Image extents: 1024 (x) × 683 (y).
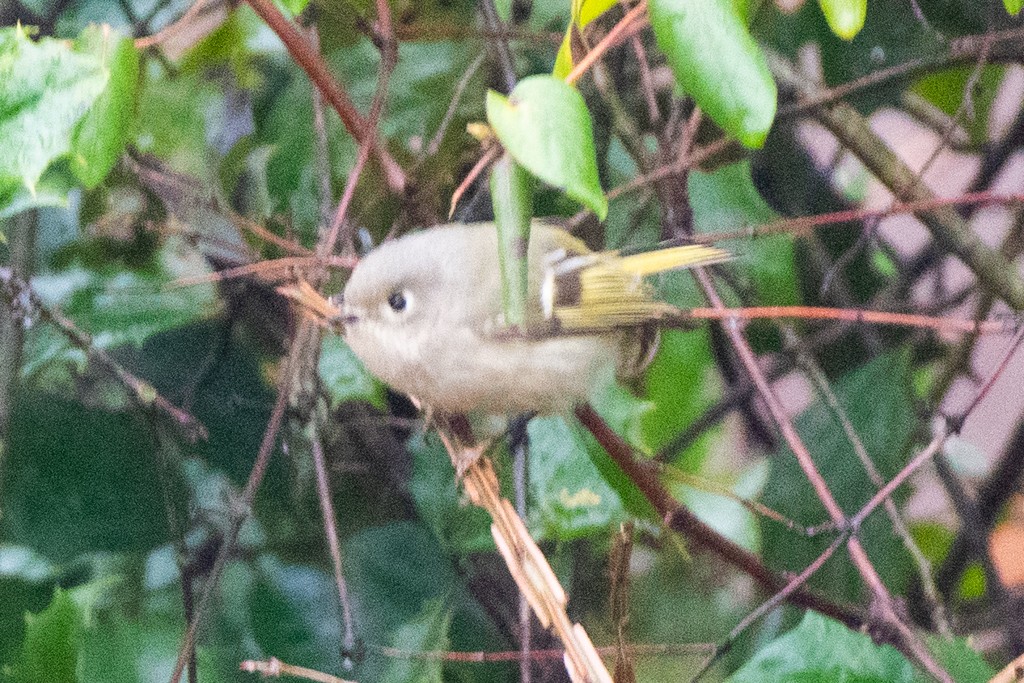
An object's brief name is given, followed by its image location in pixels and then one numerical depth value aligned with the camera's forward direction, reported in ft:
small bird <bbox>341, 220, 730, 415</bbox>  10.96
